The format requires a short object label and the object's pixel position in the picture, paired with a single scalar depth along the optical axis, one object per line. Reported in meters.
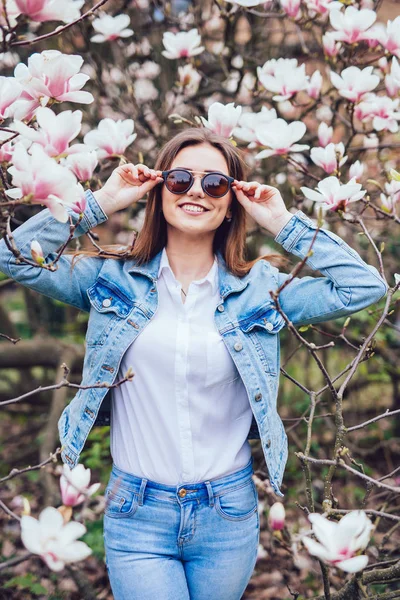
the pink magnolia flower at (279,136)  2.14
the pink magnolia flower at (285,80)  2.45
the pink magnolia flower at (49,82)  1.62
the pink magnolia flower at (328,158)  2.17
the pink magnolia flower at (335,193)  1.89
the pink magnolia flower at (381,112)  2.39
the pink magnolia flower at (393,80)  2.34
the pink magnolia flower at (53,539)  1.17
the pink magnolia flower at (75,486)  1.46
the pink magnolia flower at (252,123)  2.29
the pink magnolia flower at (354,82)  2.31
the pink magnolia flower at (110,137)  2.19
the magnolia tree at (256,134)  1.37
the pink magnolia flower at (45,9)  1.43
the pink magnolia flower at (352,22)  2.39
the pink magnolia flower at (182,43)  2.72
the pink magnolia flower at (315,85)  2.59
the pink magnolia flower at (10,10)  1.54
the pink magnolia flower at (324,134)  2.43
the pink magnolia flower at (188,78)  2.84
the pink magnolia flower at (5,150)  1.61
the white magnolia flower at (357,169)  2.24
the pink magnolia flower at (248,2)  2.30
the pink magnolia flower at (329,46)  2.63
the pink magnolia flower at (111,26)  2.76
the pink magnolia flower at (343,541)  1.27
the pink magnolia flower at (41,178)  1.33
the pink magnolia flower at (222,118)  2.15
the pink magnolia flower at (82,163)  1.88
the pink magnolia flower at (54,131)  1.44
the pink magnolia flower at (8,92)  1.61
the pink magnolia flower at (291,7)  2.65
